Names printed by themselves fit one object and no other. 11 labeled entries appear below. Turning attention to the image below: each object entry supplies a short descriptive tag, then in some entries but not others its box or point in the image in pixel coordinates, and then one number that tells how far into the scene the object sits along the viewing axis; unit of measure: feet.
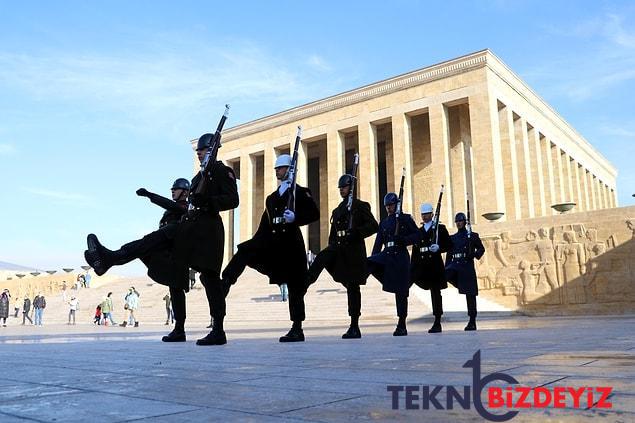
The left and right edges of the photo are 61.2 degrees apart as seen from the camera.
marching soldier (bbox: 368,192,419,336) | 25.77
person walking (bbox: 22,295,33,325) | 76.89
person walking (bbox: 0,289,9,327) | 69.00
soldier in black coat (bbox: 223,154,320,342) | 20.42
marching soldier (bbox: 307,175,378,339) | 23.13
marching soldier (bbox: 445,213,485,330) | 30.35
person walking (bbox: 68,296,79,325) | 73.05
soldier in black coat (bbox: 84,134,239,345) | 19.63
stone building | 91.04
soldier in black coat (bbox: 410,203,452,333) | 28.81
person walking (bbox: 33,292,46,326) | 72.43
